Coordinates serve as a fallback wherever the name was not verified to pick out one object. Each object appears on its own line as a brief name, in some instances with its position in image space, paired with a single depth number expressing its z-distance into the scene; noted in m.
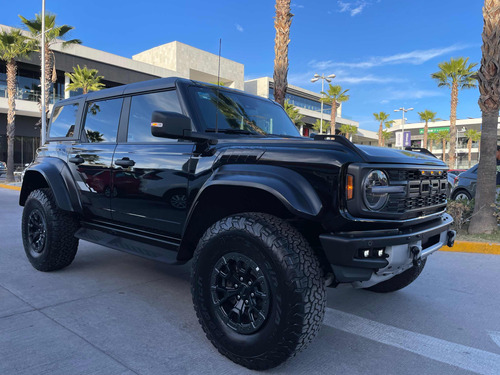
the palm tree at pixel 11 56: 21.08
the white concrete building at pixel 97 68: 29.97
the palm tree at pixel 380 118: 58.53
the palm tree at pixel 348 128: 54.50
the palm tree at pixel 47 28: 20.77
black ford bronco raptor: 2.24
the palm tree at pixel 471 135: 60.14
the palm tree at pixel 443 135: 61.72
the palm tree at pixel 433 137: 65.53
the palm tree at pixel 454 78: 30.36
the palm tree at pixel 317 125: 54.54
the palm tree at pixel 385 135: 68.45
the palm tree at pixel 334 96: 41.97
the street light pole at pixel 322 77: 29.50
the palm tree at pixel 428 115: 53.50
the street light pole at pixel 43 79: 17.42
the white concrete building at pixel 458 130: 62.91
